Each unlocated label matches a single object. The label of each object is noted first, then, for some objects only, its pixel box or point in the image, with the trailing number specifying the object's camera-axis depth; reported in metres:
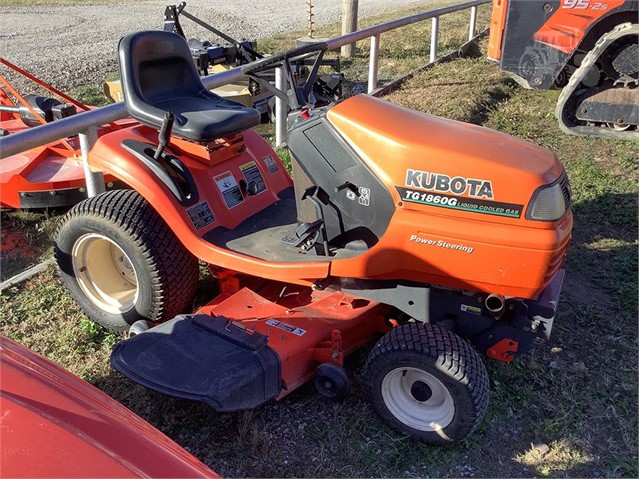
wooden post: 9.62
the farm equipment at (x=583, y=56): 5.53
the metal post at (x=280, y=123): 5.21
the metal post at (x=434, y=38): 7.93
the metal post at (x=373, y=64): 6.36
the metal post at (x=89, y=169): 3.20
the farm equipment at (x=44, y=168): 4.14
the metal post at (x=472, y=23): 9.86
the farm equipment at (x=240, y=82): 4.28
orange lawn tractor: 2.43
